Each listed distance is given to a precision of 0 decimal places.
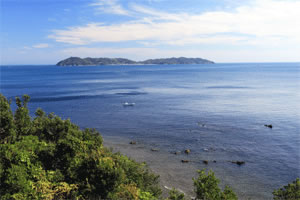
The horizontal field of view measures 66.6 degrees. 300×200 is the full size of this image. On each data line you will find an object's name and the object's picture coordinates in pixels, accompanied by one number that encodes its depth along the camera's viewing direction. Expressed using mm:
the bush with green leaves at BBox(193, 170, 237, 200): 20397
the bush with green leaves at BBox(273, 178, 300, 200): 21531
